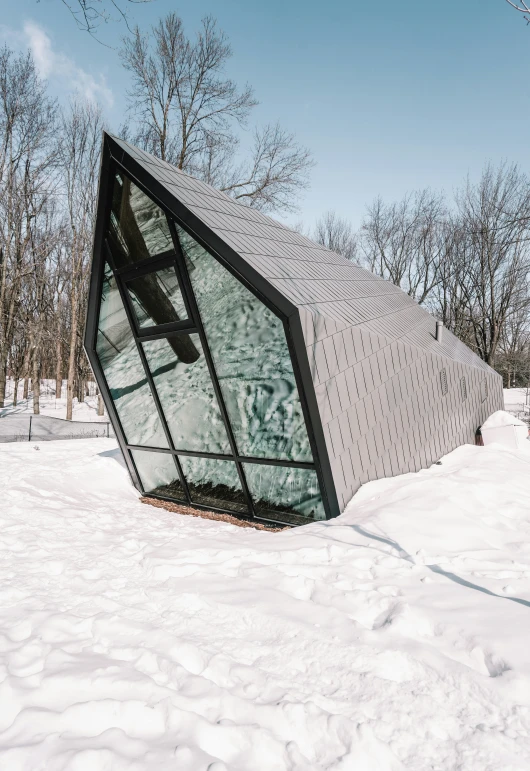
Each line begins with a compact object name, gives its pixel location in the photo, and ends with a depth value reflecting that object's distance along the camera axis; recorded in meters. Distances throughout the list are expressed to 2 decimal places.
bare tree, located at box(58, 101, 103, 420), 19.41
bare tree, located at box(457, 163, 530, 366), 22.53
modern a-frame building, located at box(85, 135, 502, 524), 5.41
